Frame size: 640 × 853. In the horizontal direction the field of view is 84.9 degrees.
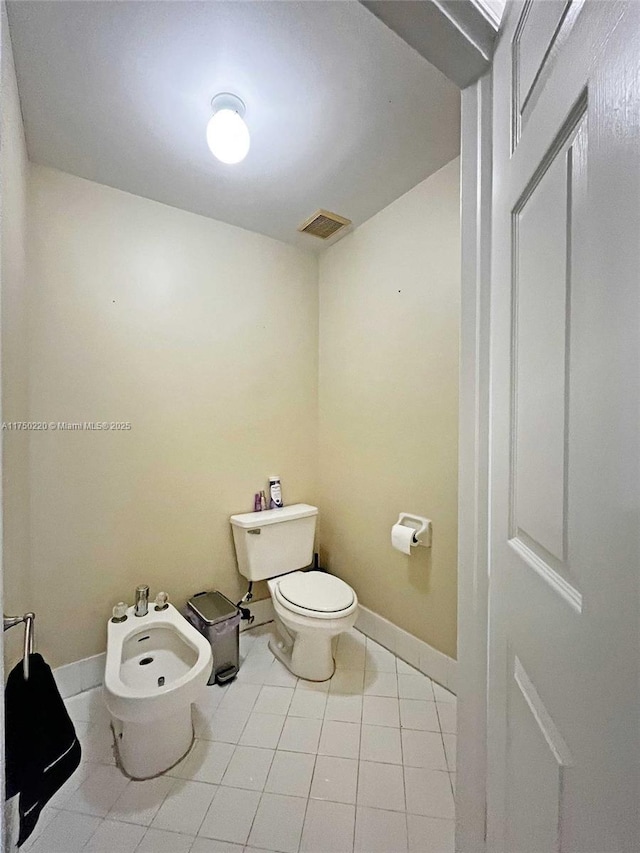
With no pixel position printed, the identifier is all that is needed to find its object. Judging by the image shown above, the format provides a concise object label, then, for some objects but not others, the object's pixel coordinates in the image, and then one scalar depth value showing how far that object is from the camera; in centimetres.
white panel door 32
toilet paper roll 161
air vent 184
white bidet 110
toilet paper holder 161
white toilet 154
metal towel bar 62
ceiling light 117
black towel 70
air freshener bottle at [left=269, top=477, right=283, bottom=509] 205
